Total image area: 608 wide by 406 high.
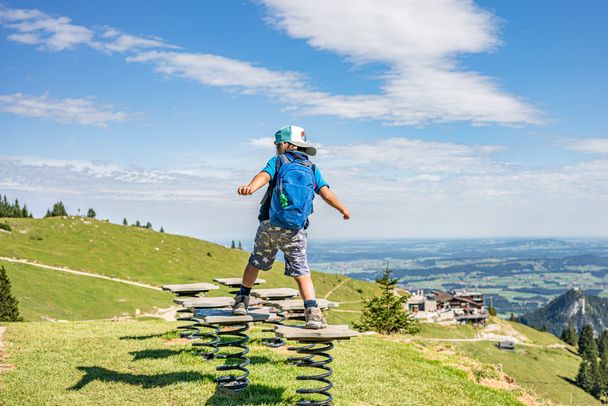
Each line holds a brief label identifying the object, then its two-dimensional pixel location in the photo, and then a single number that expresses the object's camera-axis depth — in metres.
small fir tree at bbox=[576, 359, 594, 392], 95.57
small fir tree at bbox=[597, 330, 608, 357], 142.31
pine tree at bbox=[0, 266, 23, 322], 27.00
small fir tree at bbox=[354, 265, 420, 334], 24.47
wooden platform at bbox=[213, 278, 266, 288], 12.80
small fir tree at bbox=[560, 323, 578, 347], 143.88
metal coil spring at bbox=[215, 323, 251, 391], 8.93
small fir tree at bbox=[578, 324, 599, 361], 130.88
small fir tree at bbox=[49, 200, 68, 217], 96.32
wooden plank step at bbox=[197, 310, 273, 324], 8.60
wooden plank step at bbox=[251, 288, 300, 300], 12.57
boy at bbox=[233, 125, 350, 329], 7.56
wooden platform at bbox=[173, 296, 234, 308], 10.92
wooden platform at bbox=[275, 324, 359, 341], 7.12
